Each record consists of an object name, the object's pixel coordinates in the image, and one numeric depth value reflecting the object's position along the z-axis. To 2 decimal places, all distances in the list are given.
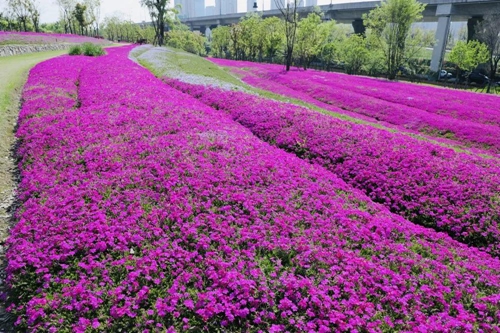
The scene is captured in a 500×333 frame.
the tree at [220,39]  103.65
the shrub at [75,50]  43.53
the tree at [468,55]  58.38
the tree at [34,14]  97.62
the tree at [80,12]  95.70
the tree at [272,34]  82.67
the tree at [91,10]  125.38
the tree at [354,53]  71.69
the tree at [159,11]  79.56
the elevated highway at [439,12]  65.94
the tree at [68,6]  117.25
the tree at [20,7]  93.25
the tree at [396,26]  58.06
